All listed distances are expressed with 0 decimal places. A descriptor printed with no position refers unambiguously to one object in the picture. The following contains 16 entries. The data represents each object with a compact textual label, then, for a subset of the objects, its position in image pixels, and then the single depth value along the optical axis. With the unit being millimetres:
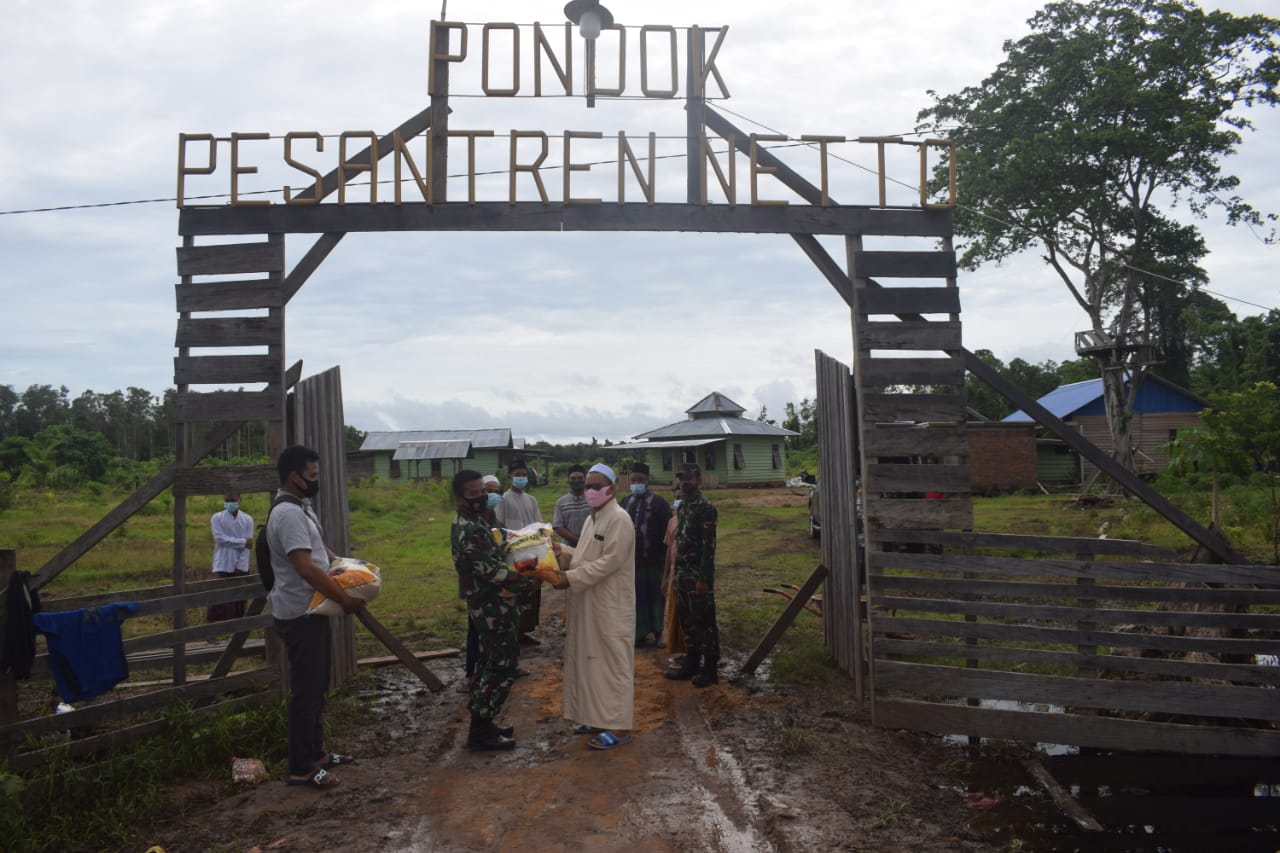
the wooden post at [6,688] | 5086
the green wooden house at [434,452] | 47688
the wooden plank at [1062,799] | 4784
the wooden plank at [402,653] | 7066
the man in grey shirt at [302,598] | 5059
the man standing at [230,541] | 9273
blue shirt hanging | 5223
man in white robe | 5977
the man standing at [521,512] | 8875
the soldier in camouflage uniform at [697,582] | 7504
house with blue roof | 35469
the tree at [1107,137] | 25509
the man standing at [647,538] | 8906
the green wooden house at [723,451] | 39938
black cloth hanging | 5078
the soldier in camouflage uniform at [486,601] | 5797
